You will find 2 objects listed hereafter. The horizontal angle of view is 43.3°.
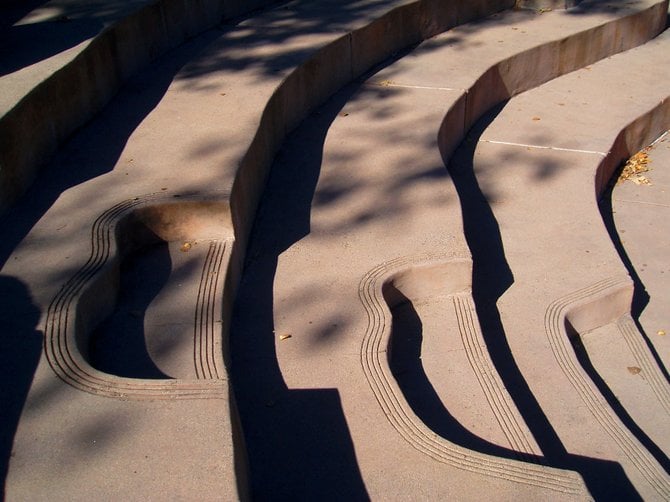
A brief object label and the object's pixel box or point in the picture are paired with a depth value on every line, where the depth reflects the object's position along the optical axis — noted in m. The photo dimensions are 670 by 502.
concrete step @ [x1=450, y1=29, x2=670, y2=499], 4.12
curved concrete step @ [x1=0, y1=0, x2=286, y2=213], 4.59
